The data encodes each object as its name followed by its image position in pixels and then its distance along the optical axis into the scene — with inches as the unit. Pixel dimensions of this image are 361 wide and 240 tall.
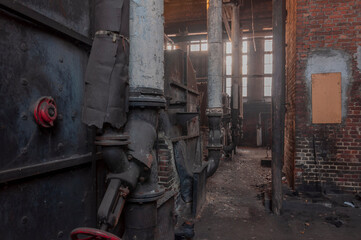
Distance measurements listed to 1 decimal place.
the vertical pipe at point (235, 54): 446.6
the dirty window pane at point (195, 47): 793.4
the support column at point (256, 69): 746.8
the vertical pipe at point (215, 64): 266.1
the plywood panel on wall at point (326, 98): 205.8
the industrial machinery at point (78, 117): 61.8
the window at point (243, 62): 771.4
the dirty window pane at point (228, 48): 796.0
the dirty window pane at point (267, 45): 762.2
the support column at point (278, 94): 193.6
